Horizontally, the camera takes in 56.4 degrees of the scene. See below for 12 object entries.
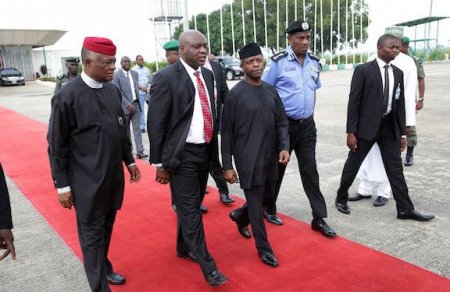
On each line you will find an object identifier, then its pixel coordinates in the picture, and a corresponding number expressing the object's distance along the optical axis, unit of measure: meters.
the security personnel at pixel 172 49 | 5.65
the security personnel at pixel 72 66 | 5.84
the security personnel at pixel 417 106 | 5.90
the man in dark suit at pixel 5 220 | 1.96
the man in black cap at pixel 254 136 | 3.19
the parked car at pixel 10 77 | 32.47
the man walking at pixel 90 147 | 2.57
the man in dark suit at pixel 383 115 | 3.99
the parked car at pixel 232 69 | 26.16
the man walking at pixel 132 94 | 7.13
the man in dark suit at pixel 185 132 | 3.01
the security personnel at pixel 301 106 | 3.75
